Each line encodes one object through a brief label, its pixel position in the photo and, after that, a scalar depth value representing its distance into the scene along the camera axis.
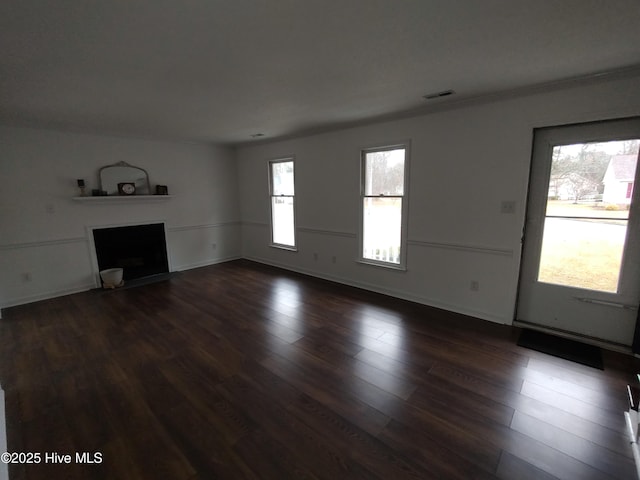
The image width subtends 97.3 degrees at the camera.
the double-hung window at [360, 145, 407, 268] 3.80
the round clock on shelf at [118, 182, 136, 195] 4.63
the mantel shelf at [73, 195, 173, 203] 4.33
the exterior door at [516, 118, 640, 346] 2.47
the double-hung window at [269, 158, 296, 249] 5.28
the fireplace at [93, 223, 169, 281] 4.62
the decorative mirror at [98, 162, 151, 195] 4.49
